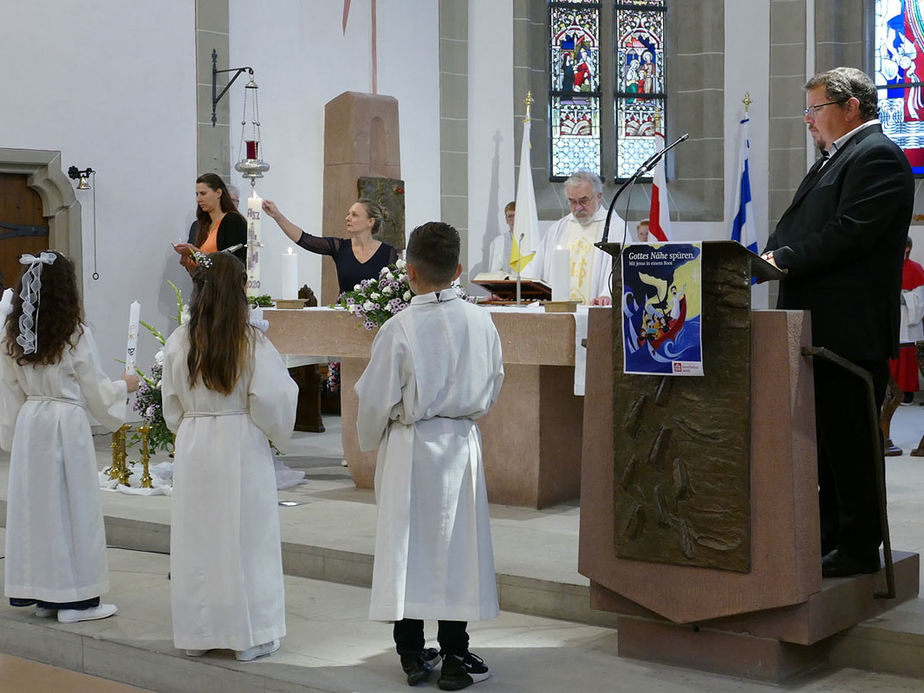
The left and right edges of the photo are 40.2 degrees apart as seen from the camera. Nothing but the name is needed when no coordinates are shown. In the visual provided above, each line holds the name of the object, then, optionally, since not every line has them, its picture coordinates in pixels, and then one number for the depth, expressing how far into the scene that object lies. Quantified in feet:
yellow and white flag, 37.76
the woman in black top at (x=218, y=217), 25.34
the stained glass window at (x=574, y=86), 42.29
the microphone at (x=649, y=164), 12.64
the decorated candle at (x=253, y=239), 20.26
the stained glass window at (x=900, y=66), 40.78
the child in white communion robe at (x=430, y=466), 12.53
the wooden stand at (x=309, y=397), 31.42
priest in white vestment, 24.13
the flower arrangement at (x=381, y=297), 19.97
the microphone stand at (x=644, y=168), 12.51
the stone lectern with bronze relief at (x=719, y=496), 12.18
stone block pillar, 35.47
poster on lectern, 12.29
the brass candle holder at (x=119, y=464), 23.25
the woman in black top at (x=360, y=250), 23.25
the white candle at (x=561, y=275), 20.17
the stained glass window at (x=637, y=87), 42.68
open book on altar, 21.66
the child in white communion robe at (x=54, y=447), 15.39
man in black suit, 13.07
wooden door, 30.30
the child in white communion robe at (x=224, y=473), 13.46
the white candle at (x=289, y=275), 21.77
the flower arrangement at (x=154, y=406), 21.90
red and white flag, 35.94
